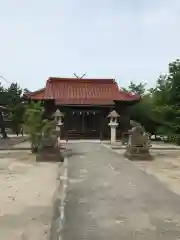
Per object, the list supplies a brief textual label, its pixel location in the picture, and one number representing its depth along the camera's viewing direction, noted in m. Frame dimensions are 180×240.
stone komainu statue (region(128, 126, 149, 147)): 9.14
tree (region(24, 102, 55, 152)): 9.96
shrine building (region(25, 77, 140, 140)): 17.09
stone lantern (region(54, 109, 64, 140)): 16.28
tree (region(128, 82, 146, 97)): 34.01
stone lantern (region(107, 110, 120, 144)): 15.07
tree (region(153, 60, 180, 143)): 14.39
